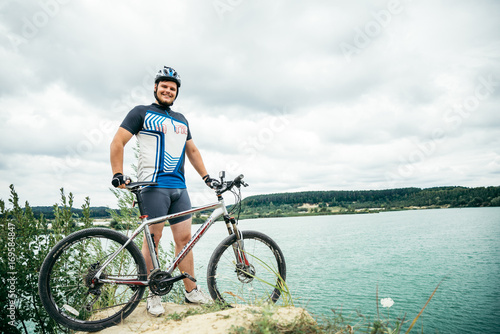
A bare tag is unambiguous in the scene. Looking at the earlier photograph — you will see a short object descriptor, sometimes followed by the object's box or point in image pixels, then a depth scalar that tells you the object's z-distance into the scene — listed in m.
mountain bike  2.86
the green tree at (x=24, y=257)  3.49
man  3.31
